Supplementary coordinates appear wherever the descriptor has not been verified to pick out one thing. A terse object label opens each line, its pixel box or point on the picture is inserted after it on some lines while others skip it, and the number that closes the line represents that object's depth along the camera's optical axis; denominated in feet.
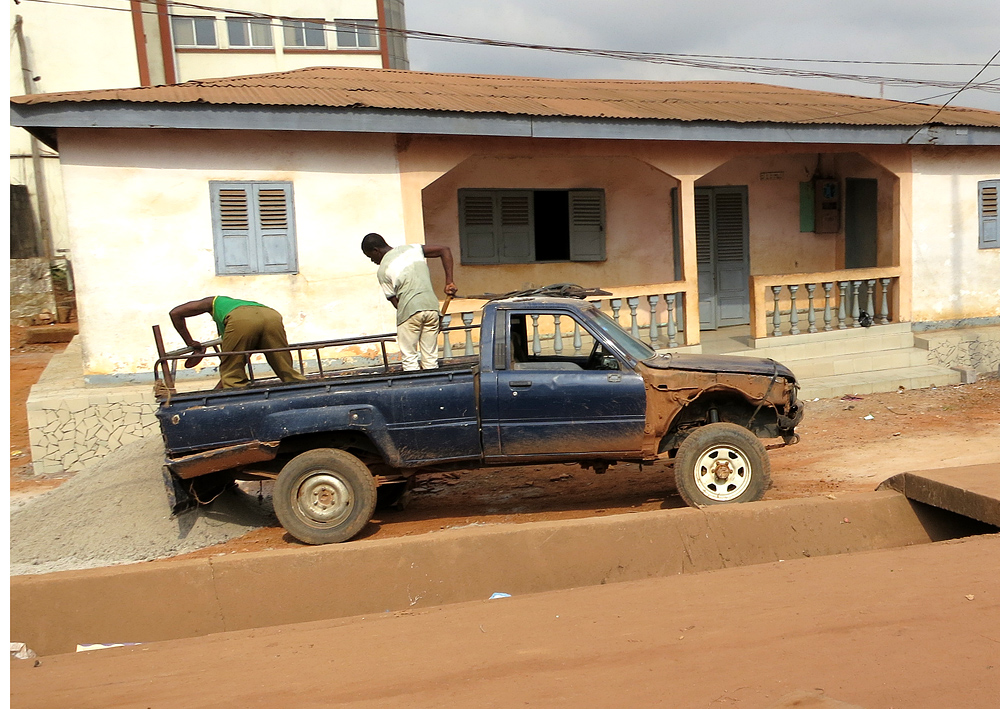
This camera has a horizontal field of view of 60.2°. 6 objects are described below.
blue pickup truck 20.31
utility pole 63.05
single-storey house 31.78
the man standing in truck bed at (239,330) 22.59
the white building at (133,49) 63.00
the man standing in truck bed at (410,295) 23.38
